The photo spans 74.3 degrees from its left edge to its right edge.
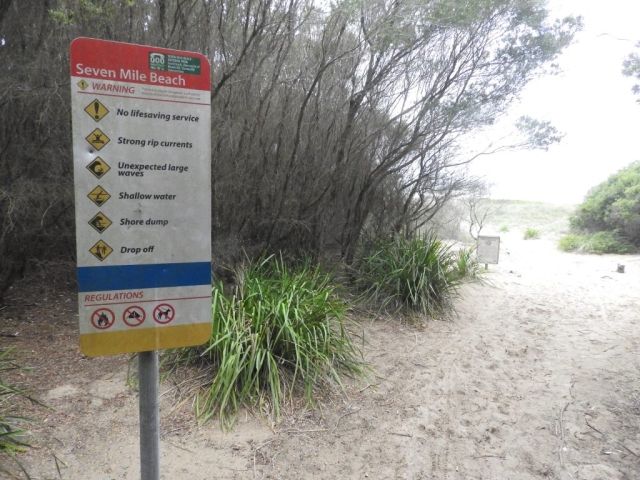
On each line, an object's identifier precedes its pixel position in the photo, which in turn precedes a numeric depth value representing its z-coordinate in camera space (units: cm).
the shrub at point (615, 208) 1559
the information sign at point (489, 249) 1096
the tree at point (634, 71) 625
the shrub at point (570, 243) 1634
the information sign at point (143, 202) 144
